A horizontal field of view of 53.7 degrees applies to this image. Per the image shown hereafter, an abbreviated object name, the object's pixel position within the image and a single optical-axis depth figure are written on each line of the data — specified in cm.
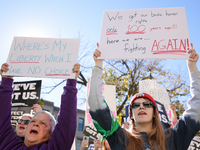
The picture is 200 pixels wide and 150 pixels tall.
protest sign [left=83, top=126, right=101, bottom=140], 432
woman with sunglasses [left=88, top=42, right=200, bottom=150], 168
